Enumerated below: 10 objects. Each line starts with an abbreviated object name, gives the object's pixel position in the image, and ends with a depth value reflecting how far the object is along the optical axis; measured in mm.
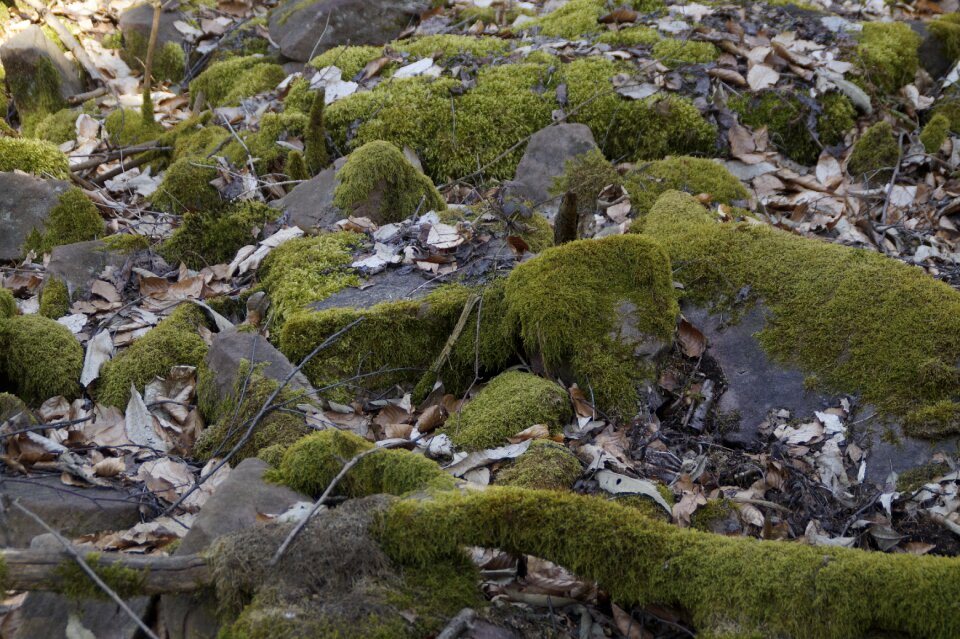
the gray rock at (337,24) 8000
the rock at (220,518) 2463
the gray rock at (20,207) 5809
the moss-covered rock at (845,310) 3502
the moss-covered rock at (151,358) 4324
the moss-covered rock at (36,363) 4367
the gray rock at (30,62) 8102
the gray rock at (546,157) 5754
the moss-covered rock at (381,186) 5328
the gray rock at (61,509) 3145
